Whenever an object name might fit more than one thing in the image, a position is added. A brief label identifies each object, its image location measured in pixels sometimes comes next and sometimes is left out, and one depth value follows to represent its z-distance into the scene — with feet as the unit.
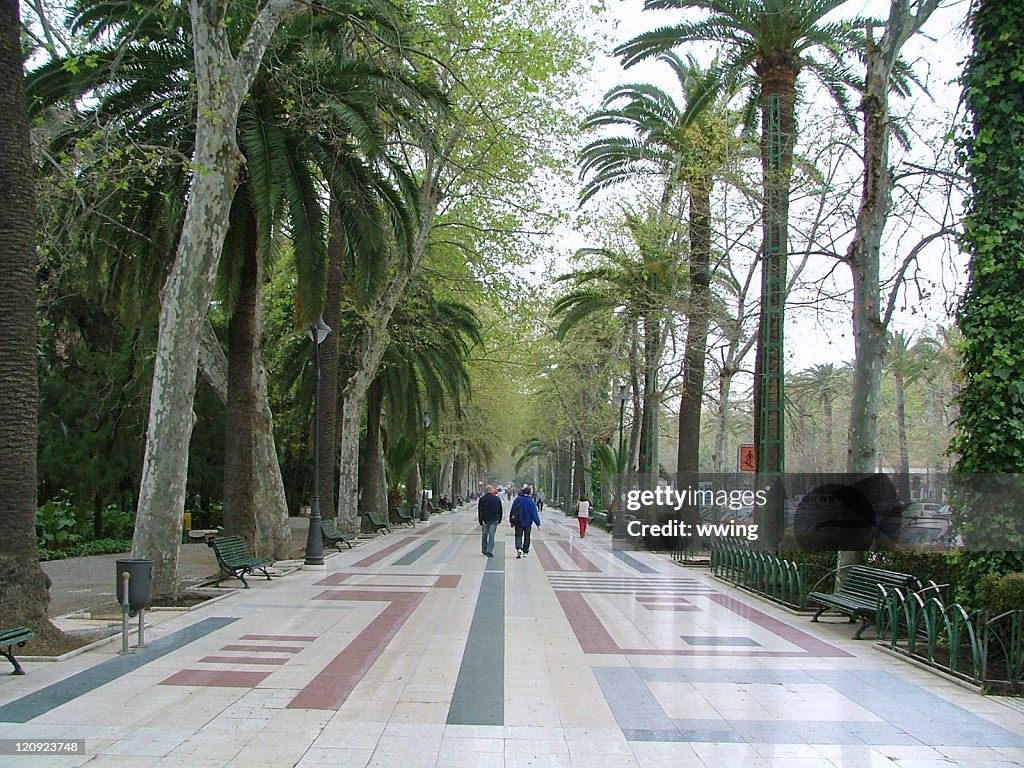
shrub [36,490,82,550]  72.79
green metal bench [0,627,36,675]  25.71
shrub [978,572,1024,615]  27.35
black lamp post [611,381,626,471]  105.29
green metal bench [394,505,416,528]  130.55
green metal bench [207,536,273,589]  47.03
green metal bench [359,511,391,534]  101.81
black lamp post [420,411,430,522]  153.75
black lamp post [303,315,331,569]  62.39
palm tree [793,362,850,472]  135.39
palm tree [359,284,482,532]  106.93
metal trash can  30.48
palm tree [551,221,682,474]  82.64
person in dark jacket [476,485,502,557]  71.82
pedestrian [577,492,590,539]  103.86
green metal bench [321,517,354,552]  75.26
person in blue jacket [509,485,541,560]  72.69
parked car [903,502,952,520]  57.62
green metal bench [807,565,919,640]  35.50
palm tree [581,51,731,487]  65.77
